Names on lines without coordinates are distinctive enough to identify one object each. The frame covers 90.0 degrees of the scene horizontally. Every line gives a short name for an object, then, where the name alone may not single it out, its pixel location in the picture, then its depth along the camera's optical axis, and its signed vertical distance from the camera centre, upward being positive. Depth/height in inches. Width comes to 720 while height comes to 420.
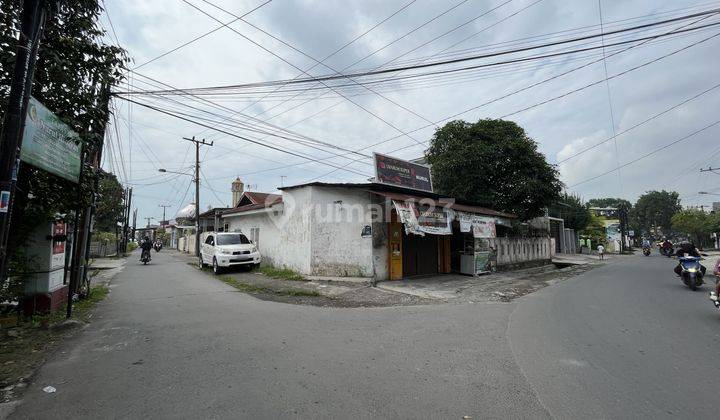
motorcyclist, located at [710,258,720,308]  279.0 -41.3
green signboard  177.5 +54.0
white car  605.3 -17.3
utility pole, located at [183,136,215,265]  1053.8 +185.2
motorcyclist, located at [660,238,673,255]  941.8 -16.0
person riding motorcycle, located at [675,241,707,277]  428.0 -12.0
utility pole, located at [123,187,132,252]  1307.8 +83.8
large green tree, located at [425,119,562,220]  759.7 +151.5
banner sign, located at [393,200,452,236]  470.9 +30.8
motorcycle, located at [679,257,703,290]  423.9 -36.5
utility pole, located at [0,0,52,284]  156.1 +61.7
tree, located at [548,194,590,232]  1518.2 +113.6
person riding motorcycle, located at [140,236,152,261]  823.7 -11.0
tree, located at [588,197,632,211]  3563.5 +392.0
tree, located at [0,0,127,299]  211.2 +94.6
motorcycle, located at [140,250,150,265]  822.5 -35.0
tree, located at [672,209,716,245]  1937.7 +102.1
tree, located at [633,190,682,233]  3090.6 +275.6
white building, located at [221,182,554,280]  503.2 +14.4
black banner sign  629.0 +128.2
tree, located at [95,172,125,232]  1146.7 +120.6
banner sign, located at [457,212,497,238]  577.6 +27.7
